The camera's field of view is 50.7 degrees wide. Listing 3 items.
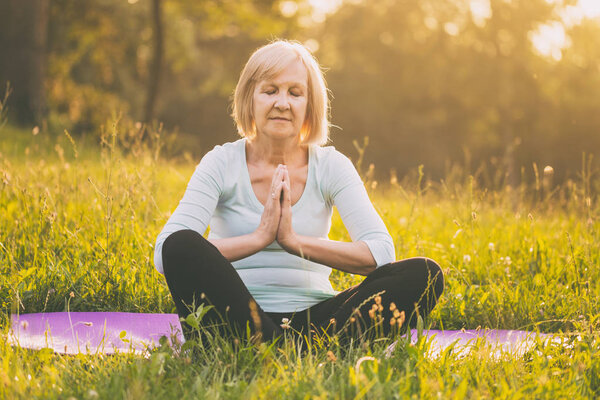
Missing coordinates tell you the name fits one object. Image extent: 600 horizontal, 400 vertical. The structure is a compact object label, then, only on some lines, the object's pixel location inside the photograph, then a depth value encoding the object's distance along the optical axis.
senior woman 2.38
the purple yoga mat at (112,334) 2.50
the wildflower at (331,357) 2.05
